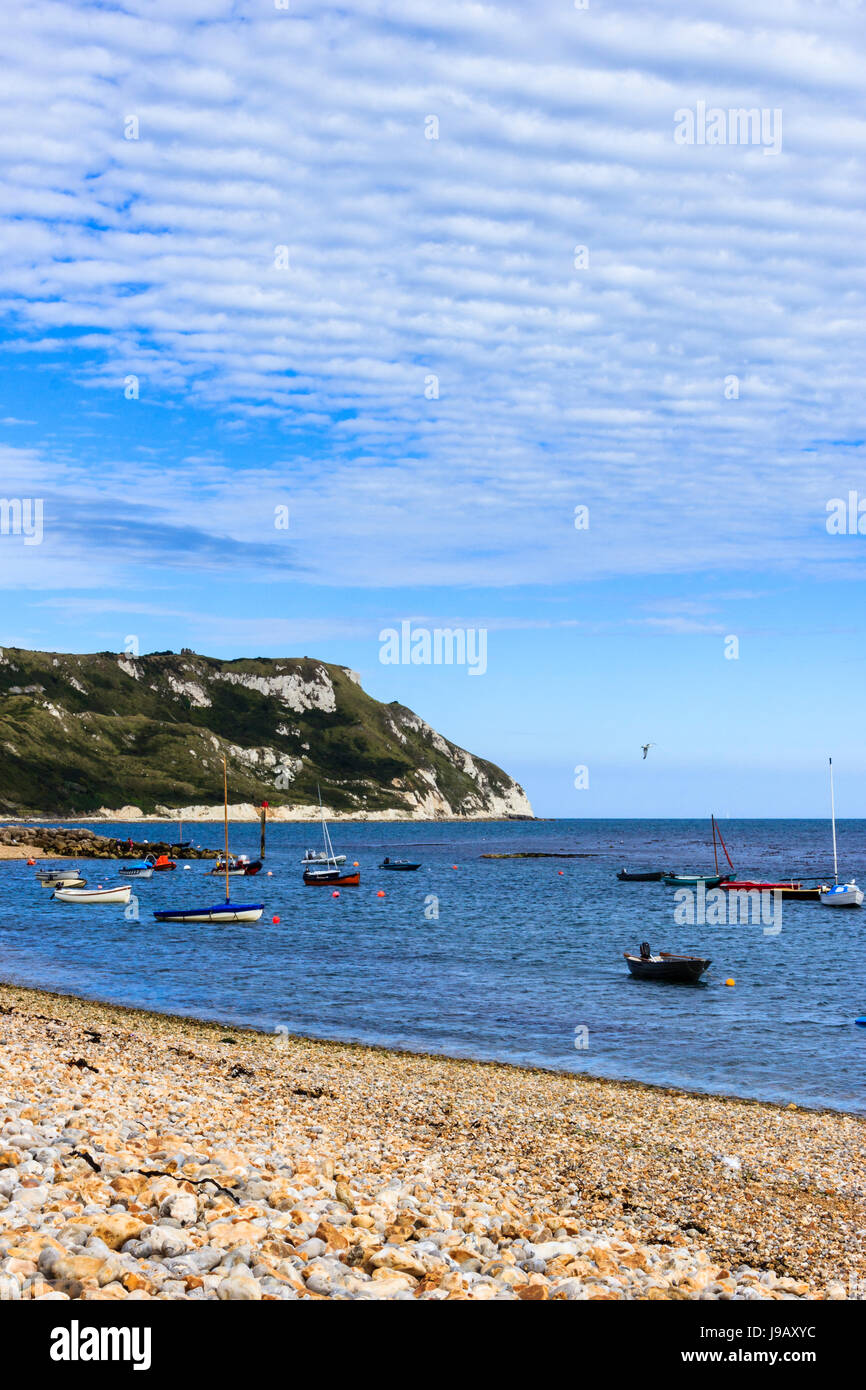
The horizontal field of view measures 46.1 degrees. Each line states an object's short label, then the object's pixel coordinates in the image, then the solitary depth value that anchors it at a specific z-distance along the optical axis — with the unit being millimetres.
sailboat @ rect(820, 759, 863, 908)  86438
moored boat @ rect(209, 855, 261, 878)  116625
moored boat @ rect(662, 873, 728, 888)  105125
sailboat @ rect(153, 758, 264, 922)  65125
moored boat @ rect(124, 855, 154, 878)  115088
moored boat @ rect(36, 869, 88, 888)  90688
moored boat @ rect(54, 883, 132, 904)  79250
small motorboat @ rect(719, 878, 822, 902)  93750
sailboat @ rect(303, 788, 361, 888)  100000
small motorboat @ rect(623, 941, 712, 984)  42656
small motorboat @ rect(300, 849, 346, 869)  127875
